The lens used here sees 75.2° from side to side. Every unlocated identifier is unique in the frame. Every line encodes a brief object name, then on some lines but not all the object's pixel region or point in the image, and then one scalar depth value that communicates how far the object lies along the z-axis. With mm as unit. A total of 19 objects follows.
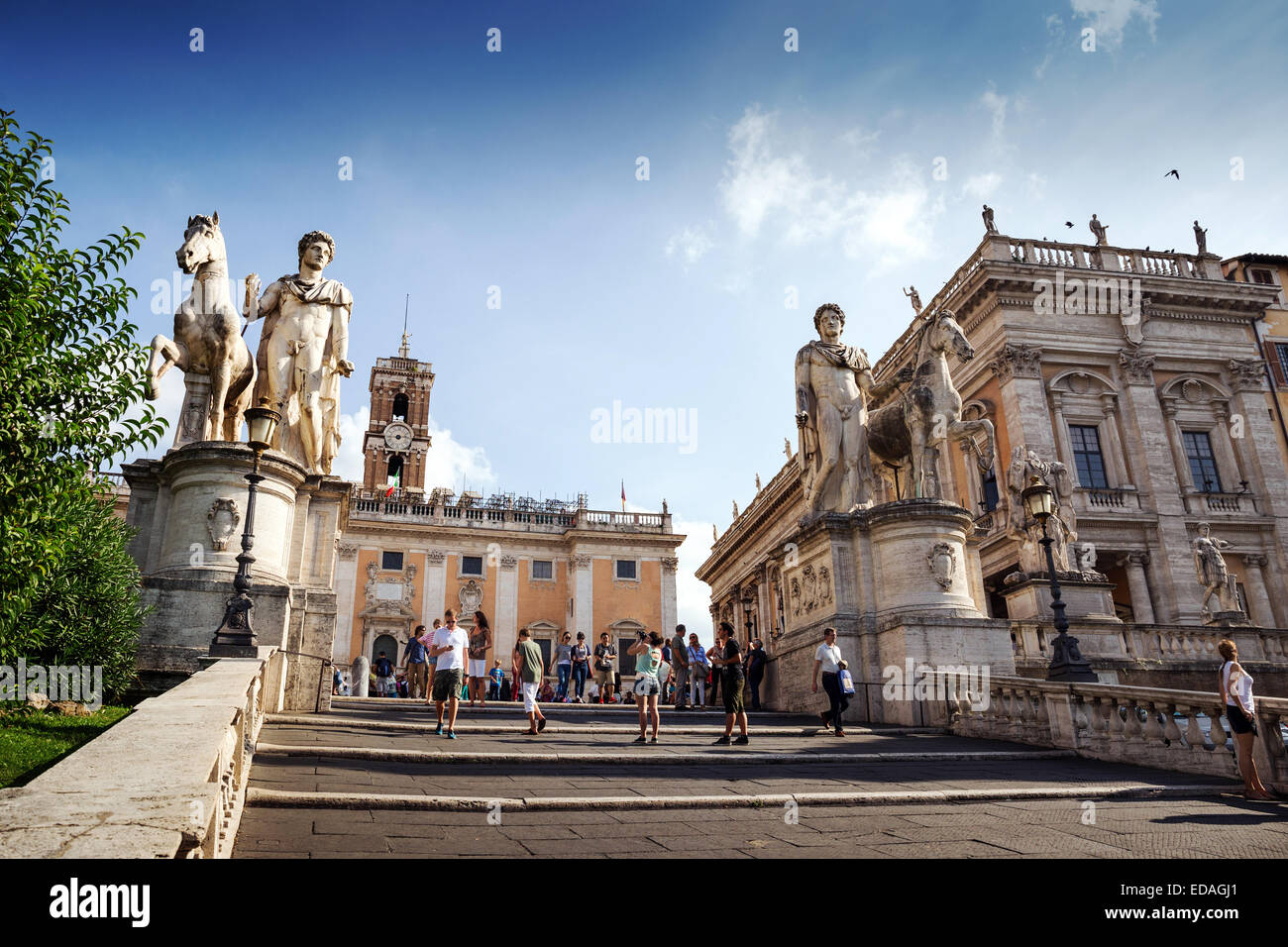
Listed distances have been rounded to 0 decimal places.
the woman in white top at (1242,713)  8016
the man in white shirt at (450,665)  9523
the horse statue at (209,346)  12406
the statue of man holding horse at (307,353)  13234
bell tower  62375
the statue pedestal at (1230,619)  21891
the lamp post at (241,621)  9148
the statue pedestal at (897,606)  12438
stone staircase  5223
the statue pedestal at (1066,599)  18281
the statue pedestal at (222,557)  10641
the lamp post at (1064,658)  11523
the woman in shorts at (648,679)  9805
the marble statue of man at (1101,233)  32094
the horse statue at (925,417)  14102
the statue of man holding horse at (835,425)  14789
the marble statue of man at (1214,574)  22656
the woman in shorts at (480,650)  15391
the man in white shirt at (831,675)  10883
